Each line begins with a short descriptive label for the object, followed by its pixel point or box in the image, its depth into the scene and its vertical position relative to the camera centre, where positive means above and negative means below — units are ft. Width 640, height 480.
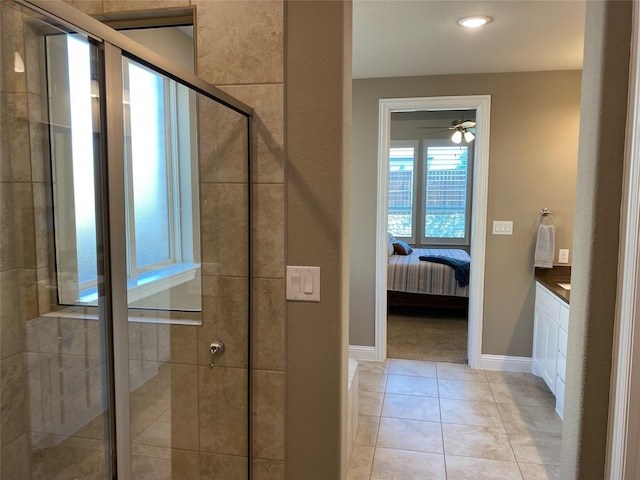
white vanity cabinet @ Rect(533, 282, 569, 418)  9.82 -3.43
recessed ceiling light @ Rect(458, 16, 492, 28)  8.34 +3.62
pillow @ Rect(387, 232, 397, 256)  20.04 -2.10
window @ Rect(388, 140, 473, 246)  24.95 +0.85
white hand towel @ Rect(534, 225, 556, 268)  11.89 -1.16
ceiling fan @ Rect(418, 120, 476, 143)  17.80 +3.10
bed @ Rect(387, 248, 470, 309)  17.39 -3.37
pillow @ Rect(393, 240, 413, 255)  20.30 -2.17
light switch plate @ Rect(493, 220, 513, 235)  12.38 -0.66
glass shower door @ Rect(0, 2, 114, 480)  3.62 -0.70
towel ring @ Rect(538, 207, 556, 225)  12.15 -0.27
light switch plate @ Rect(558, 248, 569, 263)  12.16 -1.44
